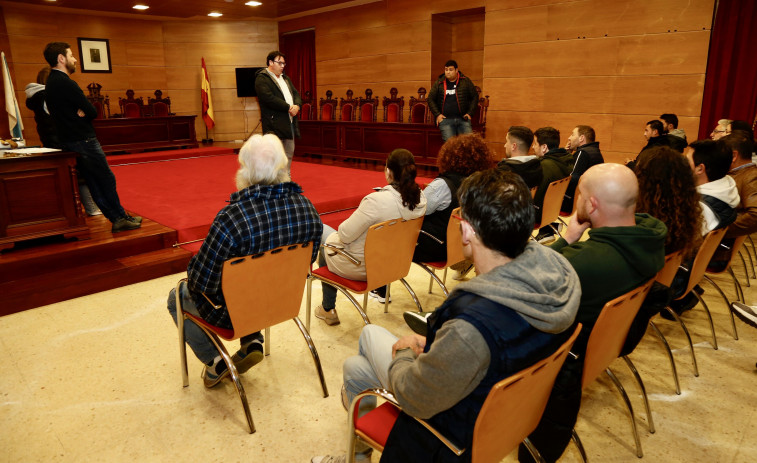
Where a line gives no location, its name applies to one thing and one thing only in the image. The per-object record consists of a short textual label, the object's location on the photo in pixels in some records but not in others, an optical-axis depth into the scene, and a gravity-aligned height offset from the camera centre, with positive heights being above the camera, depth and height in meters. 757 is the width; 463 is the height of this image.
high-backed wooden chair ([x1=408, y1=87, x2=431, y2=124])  8.16 +0.13
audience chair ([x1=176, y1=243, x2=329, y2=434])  1.83 -0.68
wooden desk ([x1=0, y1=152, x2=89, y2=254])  3.25 -0.52
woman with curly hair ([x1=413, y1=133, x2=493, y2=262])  2.82 -0.40
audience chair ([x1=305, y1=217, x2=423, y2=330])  2.36 -0.68
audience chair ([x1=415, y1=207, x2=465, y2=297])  2.68 -0.71
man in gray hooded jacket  1.04 -0.43
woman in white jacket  2.49 -0.45
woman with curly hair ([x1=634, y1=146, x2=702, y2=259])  2.01 -0.32
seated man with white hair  1.85 -0.43
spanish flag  11.02 +0.39
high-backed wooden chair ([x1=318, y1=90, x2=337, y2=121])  9.57 +0.19
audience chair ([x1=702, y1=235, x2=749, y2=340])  2.72 -0.79
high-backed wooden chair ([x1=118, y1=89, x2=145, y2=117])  9.55 +0.25
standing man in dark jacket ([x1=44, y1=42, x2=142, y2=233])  3.37 -0.08
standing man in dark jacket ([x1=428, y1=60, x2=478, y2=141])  6.46 +0.23
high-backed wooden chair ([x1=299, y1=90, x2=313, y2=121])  9.95 +0.20
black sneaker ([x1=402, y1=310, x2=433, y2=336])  1.69 -0.69
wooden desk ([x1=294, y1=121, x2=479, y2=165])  7.72 -0.34
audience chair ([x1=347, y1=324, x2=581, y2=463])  1.07 -0.72
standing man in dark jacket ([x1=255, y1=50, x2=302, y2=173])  4.96 +0.19
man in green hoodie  1.51 -0.49
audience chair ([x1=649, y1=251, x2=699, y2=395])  2.03 -0.65
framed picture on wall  9.91 +1.30
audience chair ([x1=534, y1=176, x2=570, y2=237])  3.56 -0.60
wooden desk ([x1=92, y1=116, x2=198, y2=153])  8.52 -0.23
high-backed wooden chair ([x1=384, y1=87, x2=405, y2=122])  8.50 +0.20
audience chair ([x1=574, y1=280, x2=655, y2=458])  1.44 -0.65
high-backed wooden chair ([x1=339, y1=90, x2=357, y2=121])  9.31 +0.21
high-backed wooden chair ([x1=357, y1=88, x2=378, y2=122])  9.02 +0.21
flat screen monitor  11.01 +0.84
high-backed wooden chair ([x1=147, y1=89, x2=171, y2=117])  9.77 +0.27
